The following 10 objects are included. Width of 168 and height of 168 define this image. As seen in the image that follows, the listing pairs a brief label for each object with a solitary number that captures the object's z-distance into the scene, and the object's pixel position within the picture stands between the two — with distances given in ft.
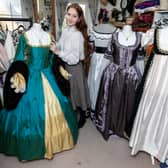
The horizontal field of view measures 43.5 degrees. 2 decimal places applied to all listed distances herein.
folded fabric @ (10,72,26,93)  5.45
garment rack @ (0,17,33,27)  5.67
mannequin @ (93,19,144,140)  6.28
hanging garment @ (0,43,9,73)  5.76
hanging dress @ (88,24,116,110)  7.18
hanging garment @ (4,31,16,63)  6.06
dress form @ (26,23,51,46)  5.50
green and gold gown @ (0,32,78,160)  5.49
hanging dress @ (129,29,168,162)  5.40
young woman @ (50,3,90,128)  6.17
